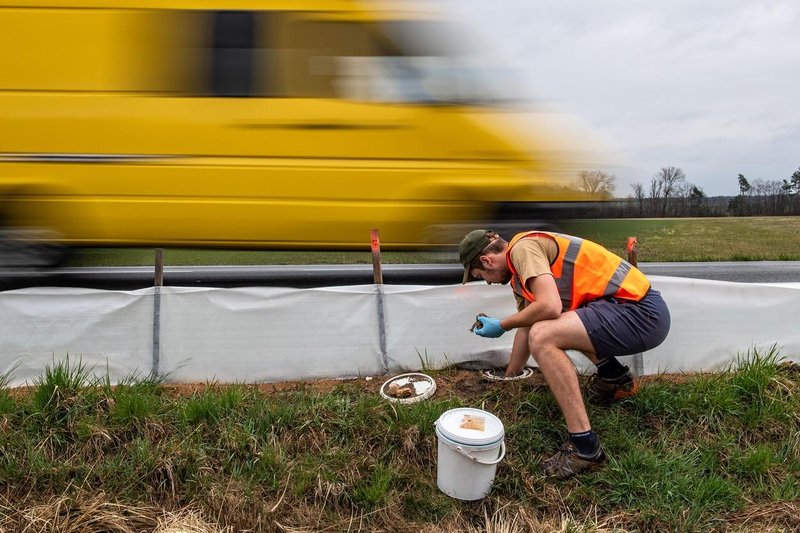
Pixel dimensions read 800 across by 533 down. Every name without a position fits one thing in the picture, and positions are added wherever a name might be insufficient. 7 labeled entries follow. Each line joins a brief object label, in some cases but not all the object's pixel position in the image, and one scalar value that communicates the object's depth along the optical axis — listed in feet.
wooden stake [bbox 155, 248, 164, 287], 13.29
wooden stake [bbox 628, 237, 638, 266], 13.24
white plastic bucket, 8.80
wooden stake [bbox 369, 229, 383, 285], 13.32
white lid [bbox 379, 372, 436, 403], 11.40
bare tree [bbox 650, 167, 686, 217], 55.88
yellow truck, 14.62
